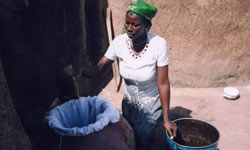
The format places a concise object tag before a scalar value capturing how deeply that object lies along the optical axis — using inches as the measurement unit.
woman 133.2
